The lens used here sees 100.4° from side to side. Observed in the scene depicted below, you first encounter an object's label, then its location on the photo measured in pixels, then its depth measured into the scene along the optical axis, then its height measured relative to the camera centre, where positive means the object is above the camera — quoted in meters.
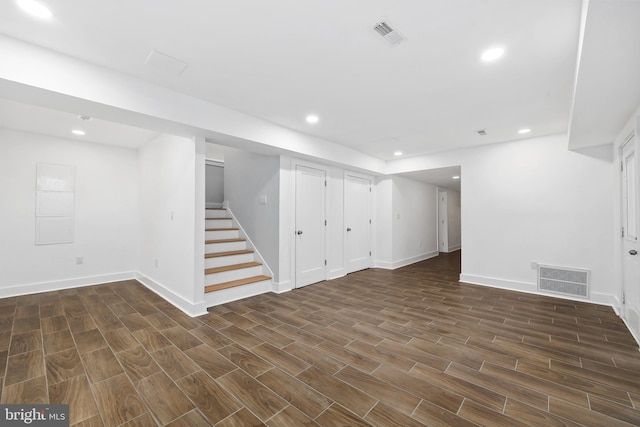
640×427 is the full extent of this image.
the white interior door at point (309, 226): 4.57 -0.17
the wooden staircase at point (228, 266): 3.76 -0.78
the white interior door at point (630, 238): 2.65 -0.25
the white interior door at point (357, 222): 5.61 -0.13
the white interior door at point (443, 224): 8.55 -0.26
